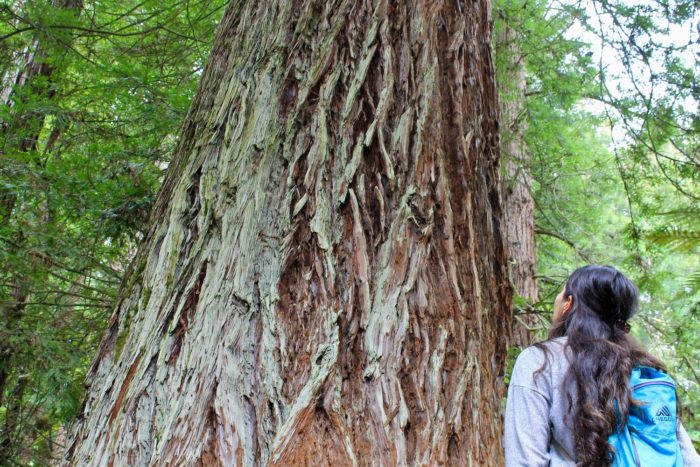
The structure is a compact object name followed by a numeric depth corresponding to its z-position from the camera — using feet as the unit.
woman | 6.53
